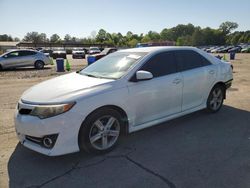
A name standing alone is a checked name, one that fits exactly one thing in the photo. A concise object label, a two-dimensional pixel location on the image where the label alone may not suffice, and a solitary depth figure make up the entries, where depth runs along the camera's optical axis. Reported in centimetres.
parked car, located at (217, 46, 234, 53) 4565
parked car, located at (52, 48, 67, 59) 2934
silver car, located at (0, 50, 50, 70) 1300
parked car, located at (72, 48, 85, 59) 2940
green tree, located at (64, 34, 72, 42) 11188
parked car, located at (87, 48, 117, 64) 1384
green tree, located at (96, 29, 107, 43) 9120
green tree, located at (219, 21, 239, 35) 11461
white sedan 258
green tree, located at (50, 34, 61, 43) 10417
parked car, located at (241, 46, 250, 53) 4159
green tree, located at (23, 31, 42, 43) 9705
